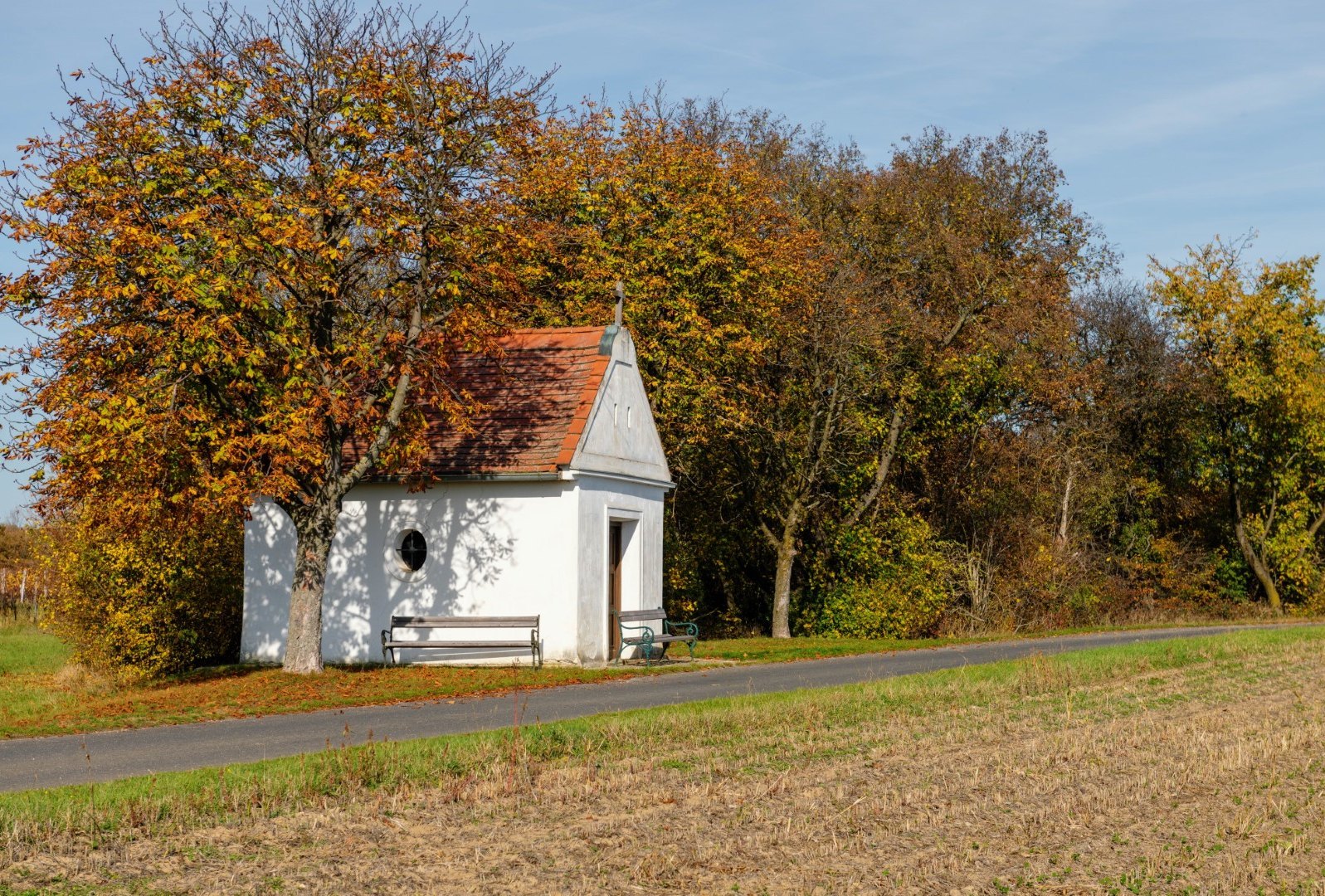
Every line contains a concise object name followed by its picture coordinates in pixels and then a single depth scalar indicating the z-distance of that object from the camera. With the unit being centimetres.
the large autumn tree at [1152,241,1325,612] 4678
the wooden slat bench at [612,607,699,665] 2484
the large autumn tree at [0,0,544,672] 1995
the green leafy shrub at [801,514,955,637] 3681
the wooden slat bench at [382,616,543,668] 2358
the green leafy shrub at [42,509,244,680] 2342
